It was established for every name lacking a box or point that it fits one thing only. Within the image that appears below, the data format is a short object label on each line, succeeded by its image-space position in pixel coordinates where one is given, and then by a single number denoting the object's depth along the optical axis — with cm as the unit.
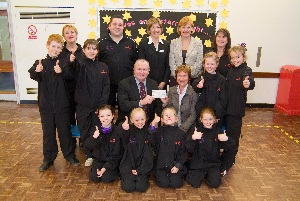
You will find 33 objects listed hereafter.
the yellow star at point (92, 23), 661
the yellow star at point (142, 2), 654
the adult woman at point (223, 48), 417
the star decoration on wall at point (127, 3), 653
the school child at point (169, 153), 360
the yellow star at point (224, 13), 664
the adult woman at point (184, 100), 391
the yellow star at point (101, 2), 651
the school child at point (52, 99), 367
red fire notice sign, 672
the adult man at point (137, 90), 390
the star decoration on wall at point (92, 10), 656
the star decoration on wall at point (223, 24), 669
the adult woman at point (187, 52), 433
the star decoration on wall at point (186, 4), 655
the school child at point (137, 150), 357
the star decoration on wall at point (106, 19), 656
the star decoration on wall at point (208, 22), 664
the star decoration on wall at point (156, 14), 657
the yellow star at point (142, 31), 661
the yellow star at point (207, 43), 675
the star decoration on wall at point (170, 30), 664
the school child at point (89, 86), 382
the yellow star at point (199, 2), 655
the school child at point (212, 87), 384
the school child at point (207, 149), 362
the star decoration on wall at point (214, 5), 659
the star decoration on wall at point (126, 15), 657
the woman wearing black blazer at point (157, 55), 433
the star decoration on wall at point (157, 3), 654
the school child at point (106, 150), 364
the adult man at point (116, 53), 423
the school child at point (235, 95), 381
